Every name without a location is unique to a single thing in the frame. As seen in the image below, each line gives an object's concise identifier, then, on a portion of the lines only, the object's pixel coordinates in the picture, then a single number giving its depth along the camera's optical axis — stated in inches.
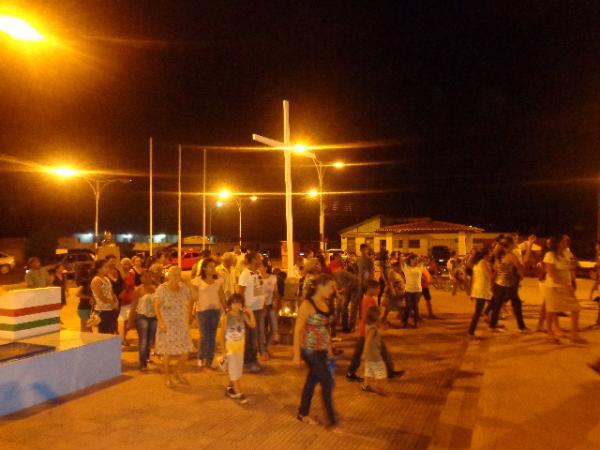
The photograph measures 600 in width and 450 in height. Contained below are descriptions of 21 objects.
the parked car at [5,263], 1425.9
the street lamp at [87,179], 997.9
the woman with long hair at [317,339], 201.9
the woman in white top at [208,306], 300.5
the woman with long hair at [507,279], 374.3
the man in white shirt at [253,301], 297.4
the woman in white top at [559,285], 319.0
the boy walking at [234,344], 240.1
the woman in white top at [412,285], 430.2
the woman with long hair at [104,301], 318.7
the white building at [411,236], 1137.7
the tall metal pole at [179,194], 1035.0
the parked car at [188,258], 1342.0
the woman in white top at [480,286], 374.3
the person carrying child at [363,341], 262.7
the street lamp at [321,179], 802.2
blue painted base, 227.0
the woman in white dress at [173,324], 264.5
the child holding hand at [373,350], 248.8
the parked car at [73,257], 1139.3
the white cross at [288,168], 405.4
